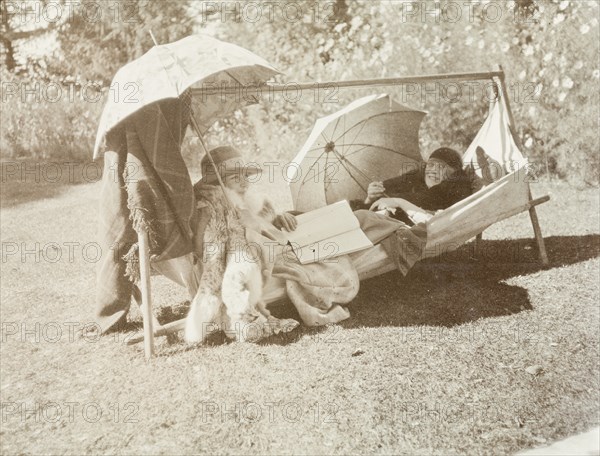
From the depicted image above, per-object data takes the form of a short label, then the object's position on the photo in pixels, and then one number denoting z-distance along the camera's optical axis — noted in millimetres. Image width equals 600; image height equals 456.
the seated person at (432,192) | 5492
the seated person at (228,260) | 4172
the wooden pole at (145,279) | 3984
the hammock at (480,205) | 4582
